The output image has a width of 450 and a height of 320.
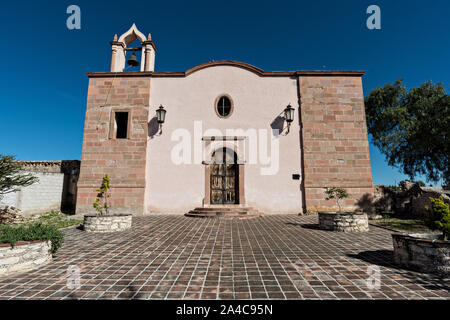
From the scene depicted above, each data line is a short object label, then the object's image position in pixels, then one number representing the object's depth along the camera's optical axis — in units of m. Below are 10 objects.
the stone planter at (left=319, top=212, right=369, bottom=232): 5.97
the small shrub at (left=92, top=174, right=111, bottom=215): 6.40
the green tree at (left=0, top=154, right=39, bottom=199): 7.44
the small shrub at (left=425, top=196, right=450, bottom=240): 3.28
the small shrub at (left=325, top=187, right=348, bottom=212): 6.75
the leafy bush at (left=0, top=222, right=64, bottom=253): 3.26
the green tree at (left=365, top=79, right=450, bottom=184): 13.00
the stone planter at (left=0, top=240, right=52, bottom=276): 3.07
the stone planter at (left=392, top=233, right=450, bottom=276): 3.01
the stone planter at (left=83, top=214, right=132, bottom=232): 5.88
